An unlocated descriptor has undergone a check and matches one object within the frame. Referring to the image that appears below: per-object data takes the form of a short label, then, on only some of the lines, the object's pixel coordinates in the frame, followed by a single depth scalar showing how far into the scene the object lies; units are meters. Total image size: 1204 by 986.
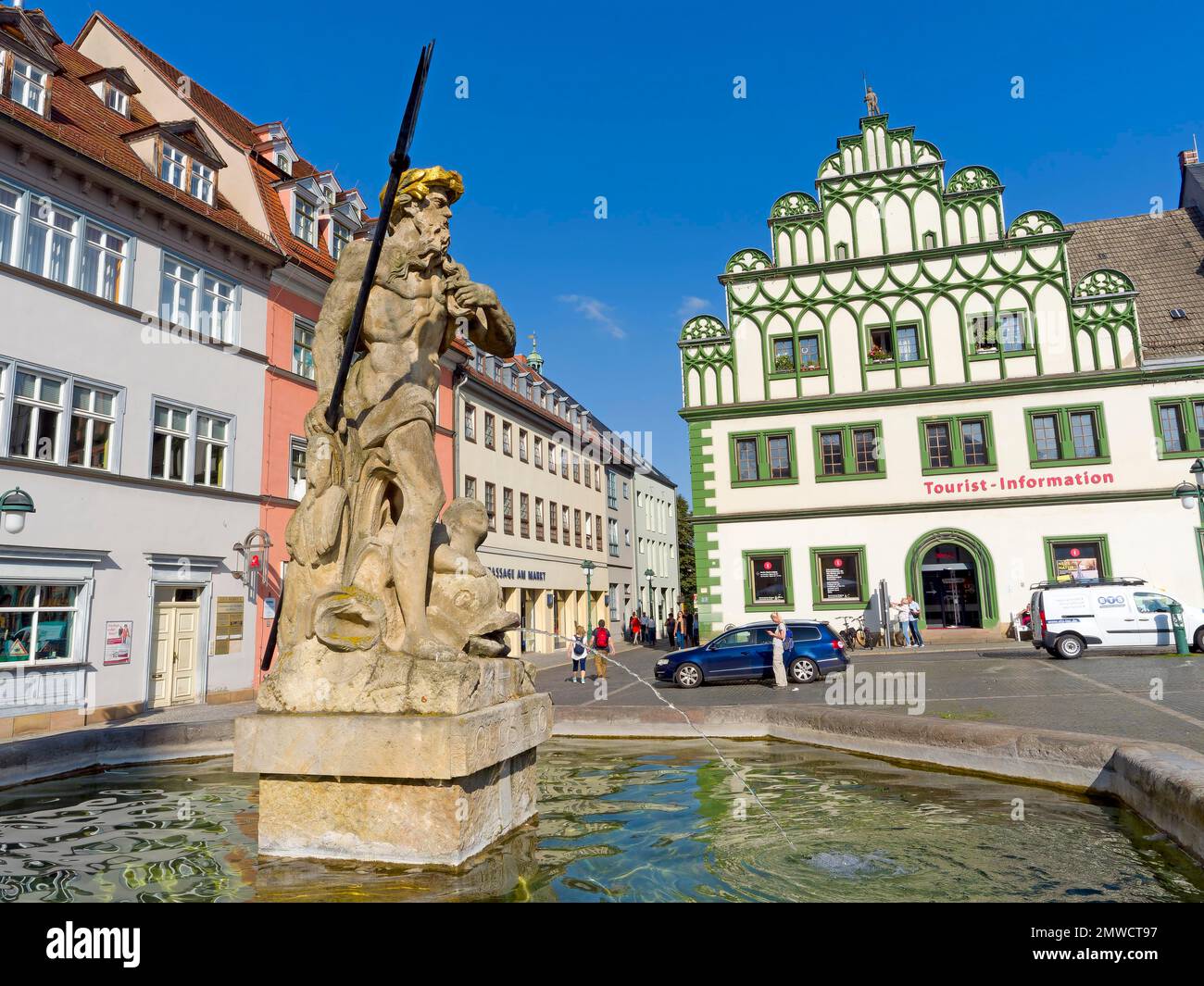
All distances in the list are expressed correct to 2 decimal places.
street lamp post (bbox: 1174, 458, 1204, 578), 19.33
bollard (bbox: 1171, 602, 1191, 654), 18.81
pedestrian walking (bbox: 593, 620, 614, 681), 21.44
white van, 20.16
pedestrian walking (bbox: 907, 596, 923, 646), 26.50
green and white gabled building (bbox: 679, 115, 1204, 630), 27.20
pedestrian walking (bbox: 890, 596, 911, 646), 26.50
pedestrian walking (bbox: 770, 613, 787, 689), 17.19
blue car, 18.72
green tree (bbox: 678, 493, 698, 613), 74.57
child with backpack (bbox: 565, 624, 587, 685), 20.98
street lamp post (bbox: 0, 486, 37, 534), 12.65
